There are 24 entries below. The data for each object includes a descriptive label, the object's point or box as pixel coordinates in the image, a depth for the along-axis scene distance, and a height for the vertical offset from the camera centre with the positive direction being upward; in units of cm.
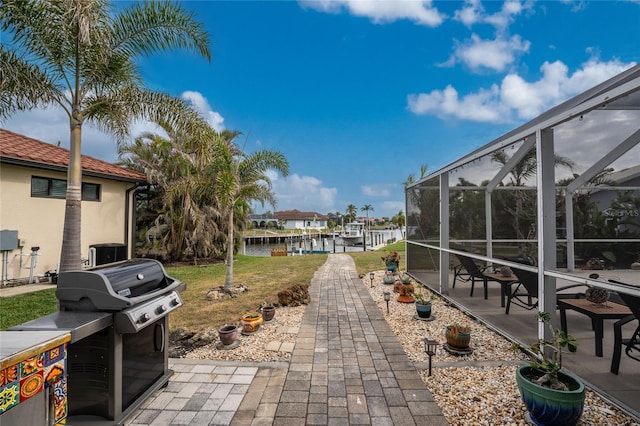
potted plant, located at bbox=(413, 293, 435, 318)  498 -158
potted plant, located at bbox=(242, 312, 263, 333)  442 -165
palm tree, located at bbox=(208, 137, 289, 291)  683 +118
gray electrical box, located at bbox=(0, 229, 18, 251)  748 -55
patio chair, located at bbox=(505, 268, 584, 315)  377 -106
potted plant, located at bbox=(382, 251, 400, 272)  896 -134
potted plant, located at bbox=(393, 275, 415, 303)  611 -159
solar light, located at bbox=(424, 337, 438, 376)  306 -140
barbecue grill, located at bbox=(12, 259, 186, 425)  210 -95
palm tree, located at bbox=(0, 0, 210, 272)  461 +293
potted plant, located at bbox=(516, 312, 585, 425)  213 -137
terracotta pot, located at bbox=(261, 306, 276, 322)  499 -168
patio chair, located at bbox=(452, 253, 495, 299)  565 -109
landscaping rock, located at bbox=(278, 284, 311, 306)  600 -167
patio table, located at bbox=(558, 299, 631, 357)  313 -104
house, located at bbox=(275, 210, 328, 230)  6888 +50
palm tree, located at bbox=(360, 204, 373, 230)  7959 +397
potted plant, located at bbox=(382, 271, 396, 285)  800 -168
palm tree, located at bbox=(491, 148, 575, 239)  455 +92
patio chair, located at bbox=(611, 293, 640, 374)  281 -127
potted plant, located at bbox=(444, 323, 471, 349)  360 -151
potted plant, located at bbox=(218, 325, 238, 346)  386 -161
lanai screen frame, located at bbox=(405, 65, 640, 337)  267 +101
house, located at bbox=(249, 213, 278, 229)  6289 -2
